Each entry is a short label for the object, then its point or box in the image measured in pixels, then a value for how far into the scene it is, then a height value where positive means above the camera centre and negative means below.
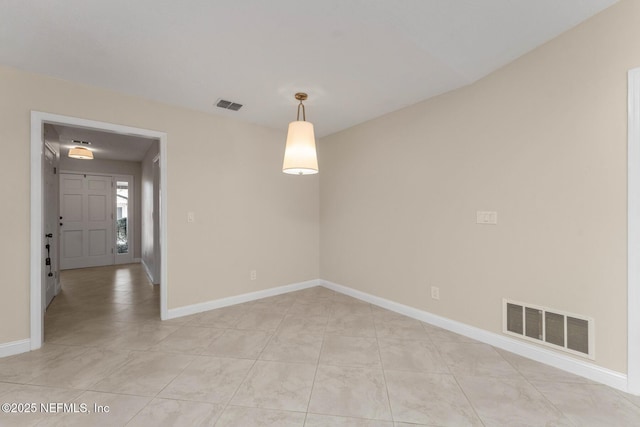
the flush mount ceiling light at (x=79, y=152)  4.63 +1.08
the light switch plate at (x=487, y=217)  2.49 -0.02
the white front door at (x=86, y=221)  6.02 -0.11
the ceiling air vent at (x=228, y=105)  3.11 +1.29
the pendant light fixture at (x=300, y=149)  2.62 +0.64
